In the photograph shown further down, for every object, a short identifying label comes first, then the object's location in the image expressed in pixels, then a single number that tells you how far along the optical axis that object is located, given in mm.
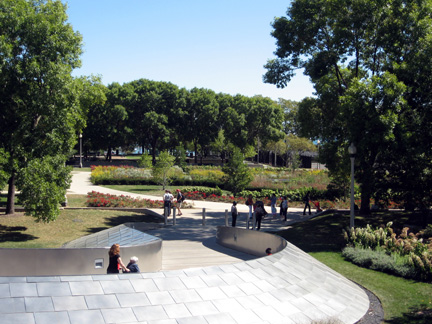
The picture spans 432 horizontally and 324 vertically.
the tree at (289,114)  86312
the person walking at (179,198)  23516
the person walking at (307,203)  25153
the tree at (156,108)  61281
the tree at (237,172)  31250
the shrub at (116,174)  36906
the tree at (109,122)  58844
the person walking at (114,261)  8650
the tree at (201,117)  64500
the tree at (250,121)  65438
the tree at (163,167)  33562
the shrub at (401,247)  11452
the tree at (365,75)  16656
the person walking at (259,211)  19344
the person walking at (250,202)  22247
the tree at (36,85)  17641
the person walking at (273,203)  23548
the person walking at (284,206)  22594
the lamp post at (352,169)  15672
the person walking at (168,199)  21516
